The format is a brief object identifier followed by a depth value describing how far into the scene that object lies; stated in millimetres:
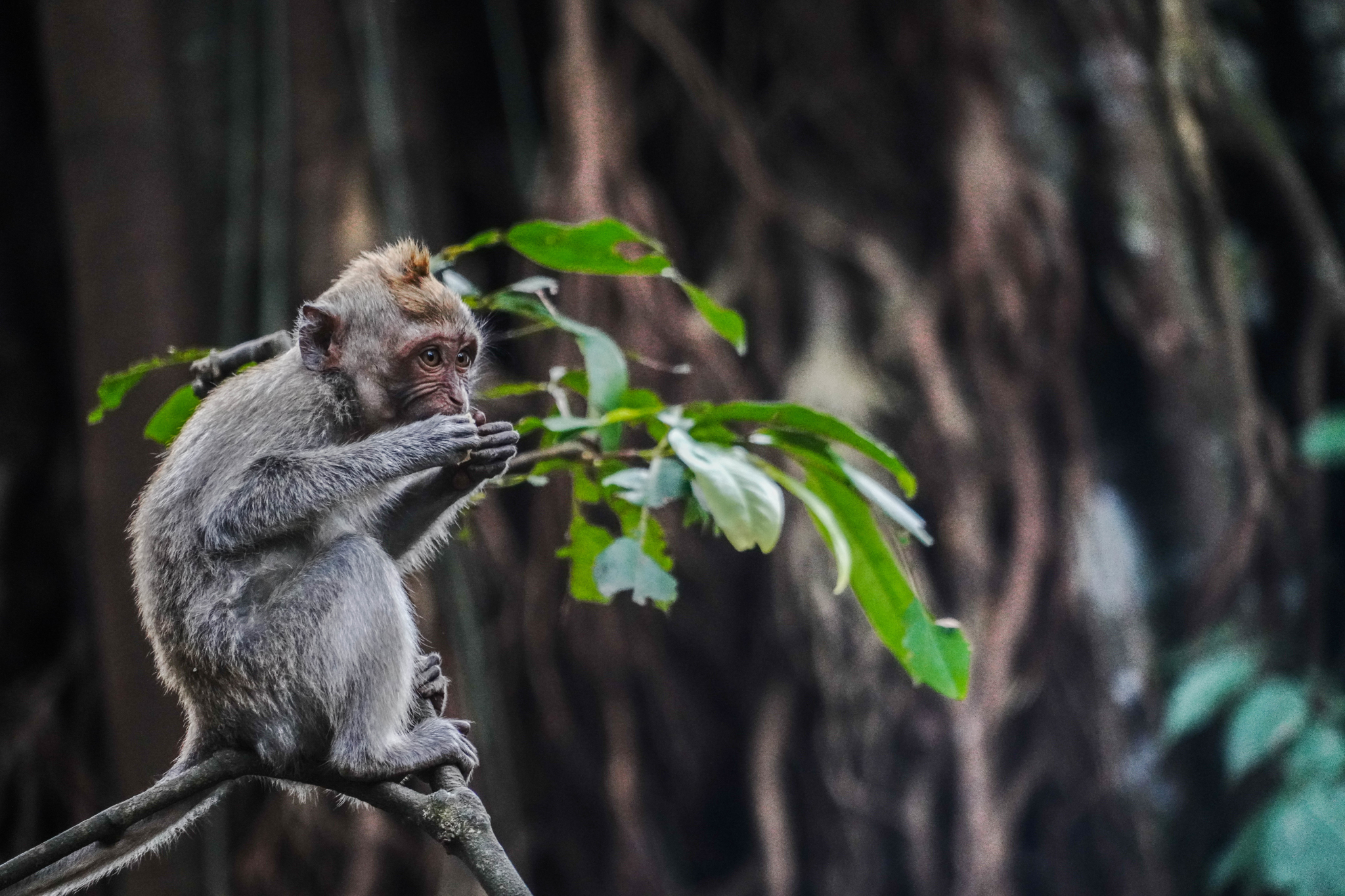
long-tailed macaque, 7514
